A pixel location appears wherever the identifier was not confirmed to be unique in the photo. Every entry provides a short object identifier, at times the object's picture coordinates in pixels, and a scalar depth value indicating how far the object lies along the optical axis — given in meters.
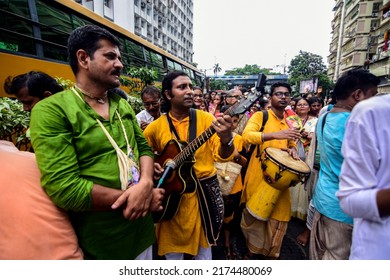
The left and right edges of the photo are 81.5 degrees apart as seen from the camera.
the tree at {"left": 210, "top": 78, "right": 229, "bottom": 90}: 47.18
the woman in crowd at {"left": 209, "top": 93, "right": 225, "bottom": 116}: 5.89
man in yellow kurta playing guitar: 1.88
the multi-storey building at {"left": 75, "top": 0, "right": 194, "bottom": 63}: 22.58
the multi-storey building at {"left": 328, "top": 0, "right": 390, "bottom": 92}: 24.61
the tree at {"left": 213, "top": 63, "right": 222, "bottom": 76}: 85.56
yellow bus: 3.72
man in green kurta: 1.09
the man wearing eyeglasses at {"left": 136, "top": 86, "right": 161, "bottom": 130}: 3.65
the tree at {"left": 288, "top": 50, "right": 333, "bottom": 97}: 47.44
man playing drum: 2.53
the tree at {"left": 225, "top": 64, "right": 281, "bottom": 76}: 81.28
